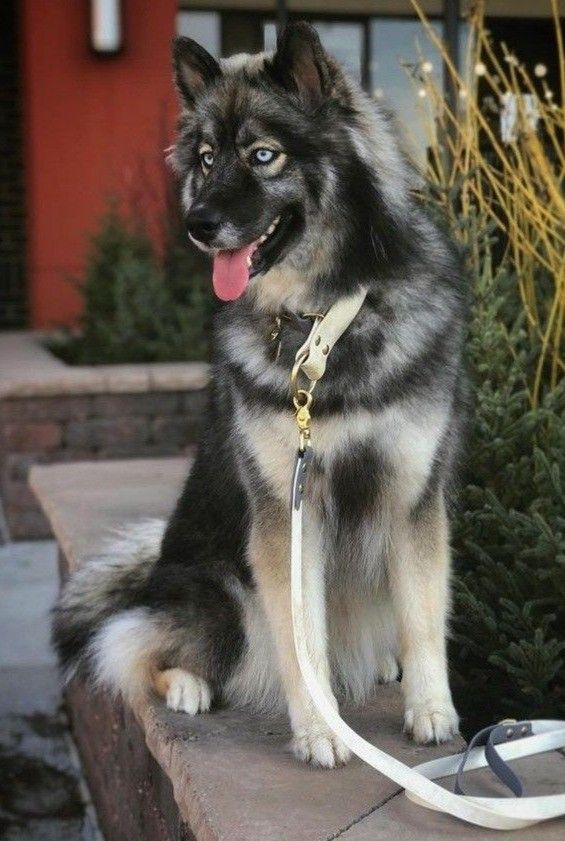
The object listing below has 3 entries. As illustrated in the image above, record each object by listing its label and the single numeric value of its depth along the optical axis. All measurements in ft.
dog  7.25
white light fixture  25.12
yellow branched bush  10.43
